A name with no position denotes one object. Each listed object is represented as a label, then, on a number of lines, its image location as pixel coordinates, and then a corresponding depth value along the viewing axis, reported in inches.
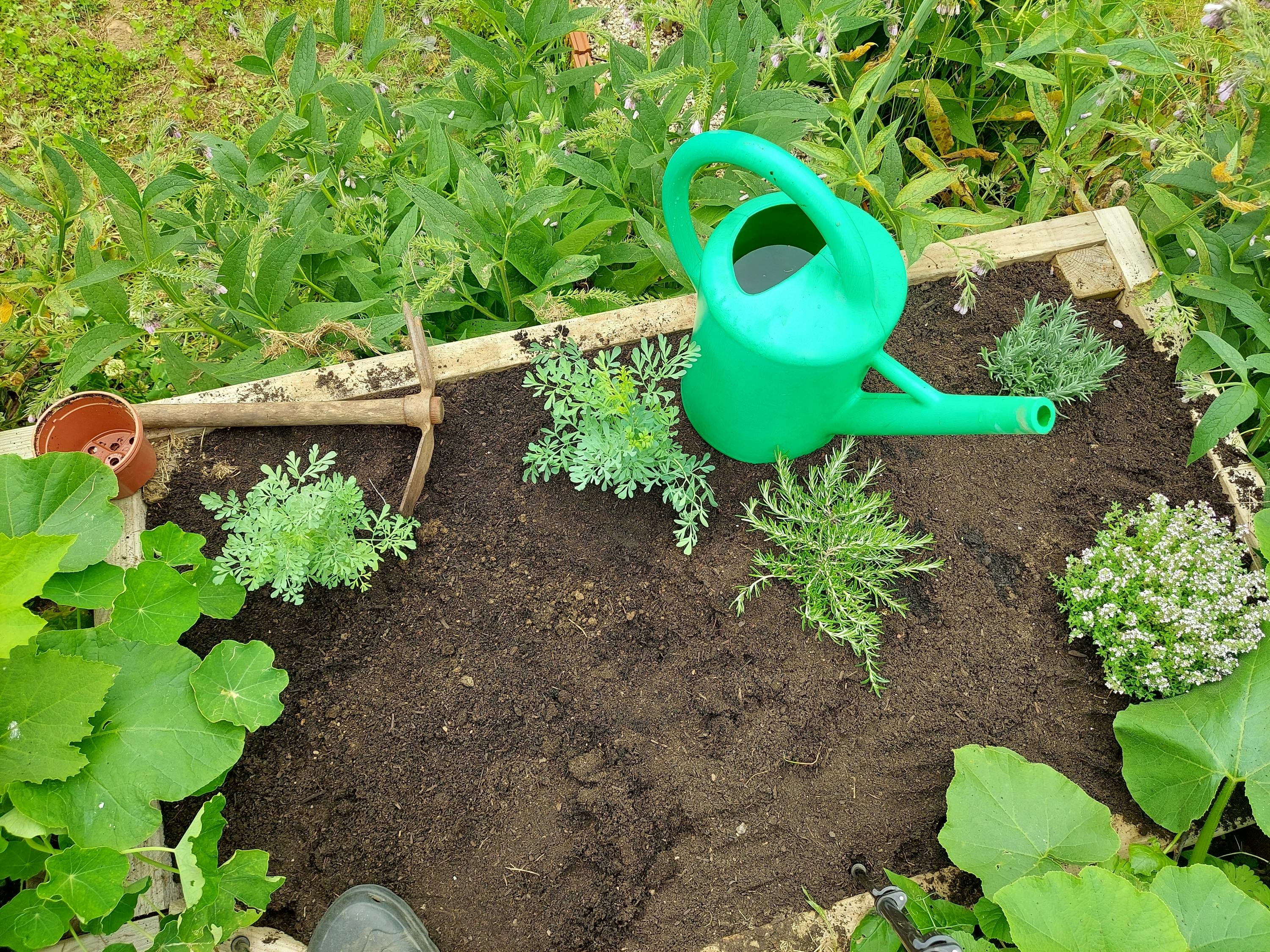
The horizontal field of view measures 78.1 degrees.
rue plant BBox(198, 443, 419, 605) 59.7
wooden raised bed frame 60.1
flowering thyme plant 62.5
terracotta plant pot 64.4
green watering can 47.6
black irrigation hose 47.3
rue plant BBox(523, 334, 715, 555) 61.7
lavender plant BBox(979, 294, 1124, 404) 73.2
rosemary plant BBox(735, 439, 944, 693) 65.3
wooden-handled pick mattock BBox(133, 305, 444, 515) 66.7
